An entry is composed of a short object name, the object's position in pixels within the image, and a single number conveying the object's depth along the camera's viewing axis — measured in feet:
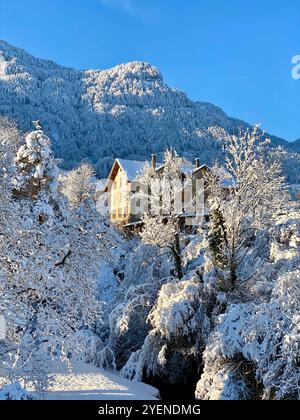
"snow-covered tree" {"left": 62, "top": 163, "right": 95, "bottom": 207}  164.96
